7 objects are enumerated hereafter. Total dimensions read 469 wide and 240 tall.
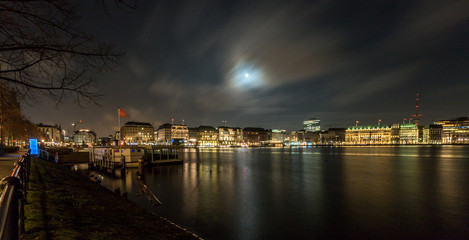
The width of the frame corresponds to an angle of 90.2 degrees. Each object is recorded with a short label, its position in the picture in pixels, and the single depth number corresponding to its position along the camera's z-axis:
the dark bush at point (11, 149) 40.58
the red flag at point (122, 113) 43.25
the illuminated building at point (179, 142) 166.00
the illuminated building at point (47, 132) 185.90
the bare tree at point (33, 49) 4.24
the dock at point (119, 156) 44.78
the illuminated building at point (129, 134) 196.62
